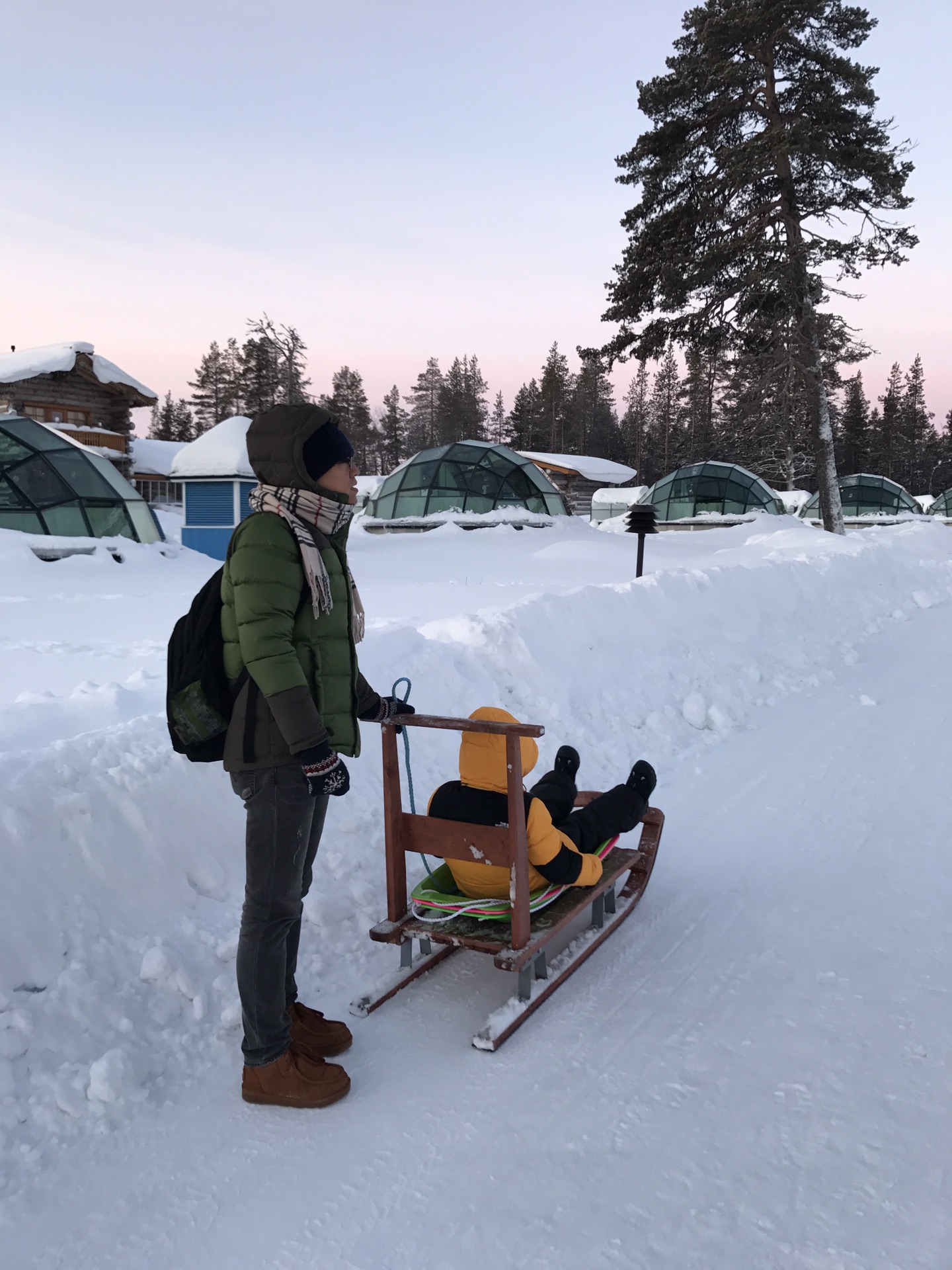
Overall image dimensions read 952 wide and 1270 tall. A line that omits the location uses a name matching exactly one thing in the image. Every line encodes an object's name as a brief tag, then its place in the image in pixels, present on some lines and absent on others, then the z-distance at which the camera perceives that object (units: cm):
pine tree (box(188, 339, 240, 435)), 7075
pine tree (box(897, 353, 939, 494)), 6900
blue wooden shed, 1853
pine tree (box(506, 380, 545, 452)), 7300
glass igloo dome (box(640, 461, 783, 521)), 2942
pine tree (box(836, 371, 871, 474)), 6788
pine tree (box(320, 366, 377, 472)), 7194
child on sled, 307
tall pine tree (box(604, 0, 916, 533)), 1758
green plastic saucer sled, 311
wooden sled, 288
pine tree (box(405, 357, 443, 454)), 7931
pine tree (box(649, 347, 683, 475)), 6625
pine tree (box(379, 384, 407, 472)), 7825
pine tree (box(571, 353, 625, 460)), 7325
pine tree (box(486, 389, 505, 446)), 8919
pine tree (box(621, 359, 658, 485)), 7119
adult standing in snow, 235
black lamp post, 1083
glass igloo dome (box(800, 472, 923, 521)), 3634
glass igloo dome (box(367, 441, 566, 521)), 2222
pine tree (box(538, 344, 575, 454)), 7150
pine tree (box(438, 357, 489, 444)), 7150
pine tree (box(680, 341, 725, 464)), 5588
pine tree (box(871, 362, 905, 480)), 6769
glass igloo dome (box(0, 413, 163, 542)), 1438
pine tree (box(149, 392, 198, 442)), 7144
